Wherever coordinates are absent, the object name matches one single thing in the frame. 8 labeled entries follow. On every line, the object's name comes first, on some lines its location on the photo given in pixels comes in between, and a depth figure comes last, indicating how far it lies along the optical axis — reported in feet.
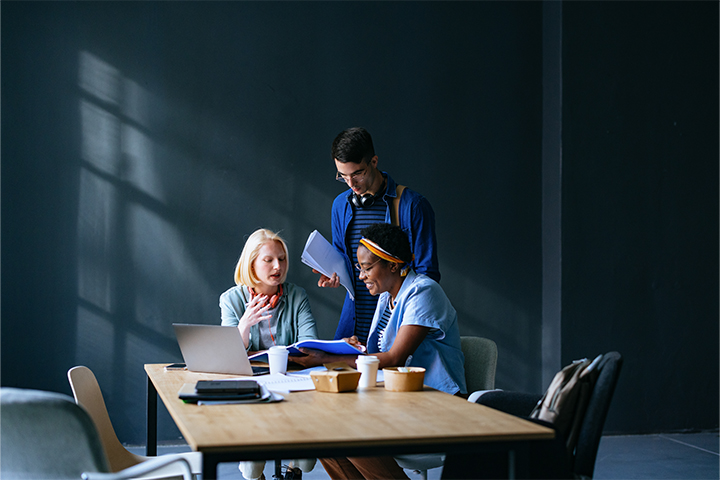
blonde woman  9.09
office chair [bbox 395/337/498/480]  8.06
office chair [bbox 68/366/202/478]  6.59
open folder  6.77
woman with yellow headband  6.93
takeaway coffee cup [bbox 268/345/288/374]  6.92
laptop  6.70
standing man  8.40
